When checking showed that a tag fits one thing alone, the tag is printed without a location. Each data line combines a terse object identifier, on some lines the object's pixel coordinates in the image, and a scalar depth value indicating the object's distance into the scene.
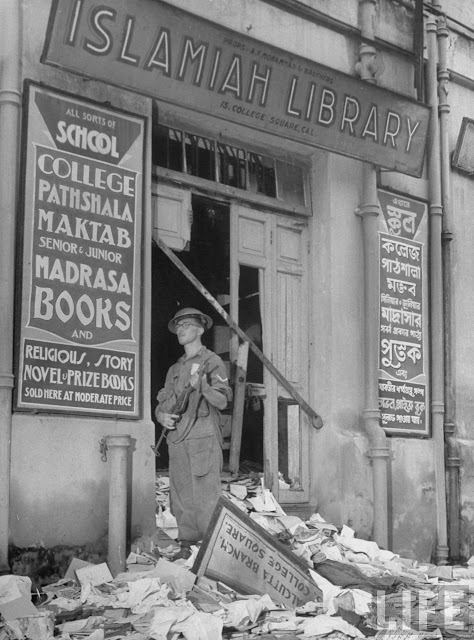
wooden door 9.45
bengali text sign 9.95
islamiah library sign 7.52
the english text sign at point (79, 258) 7.39
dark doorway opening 9.43
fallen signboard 6.85
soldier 7.67
